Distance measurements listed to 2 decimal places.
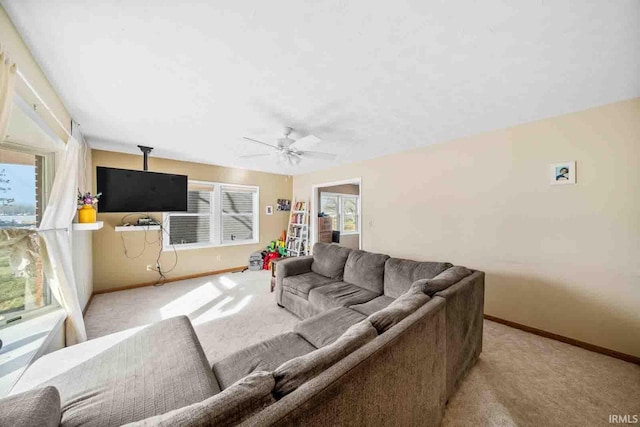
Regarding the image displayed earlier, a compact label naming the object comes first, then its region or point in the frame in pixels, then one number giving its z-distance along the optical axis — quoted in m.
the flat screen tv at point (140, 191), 3.21
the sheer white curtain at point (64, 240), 1.82
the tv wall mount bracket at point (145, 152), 3.41
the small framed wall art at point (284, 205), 5.75
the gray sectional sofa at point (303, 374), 0.69
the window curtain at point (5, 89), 1.07
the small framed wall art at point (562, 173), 2.25
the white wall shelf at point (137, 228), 3.63
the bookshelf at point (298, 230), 5.38
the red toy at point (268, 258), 5.16
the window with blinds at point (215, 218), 4.38
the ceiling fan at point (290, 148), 2.49
